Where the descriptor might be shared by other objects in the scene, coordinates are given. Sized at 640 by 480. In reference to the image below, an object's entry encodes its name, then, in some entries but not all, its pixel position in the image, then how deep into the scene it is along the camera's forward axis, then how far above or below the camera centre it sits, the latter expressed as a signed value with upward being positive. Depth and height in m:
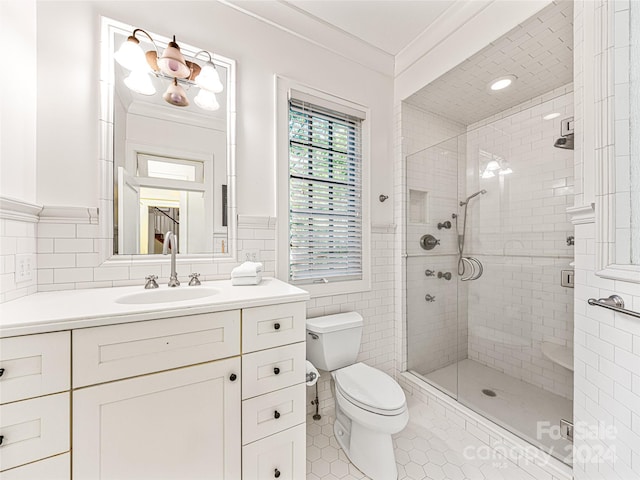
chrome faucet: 1.31 -0.05
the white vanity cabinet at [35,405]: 0.71 -0.47
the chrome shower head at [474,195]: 2.12 +0.37
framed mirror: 1.29 +0.51
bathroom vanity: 0.74 -0.49
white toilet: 1.29 -0.82
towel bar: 0.94 -0.24
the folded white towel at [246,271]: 1.35 -0.16
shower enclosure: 1.80 -0.25
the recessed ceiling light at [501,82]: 1.90 +1.19
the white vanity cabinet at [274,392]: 1.03 -0.64
